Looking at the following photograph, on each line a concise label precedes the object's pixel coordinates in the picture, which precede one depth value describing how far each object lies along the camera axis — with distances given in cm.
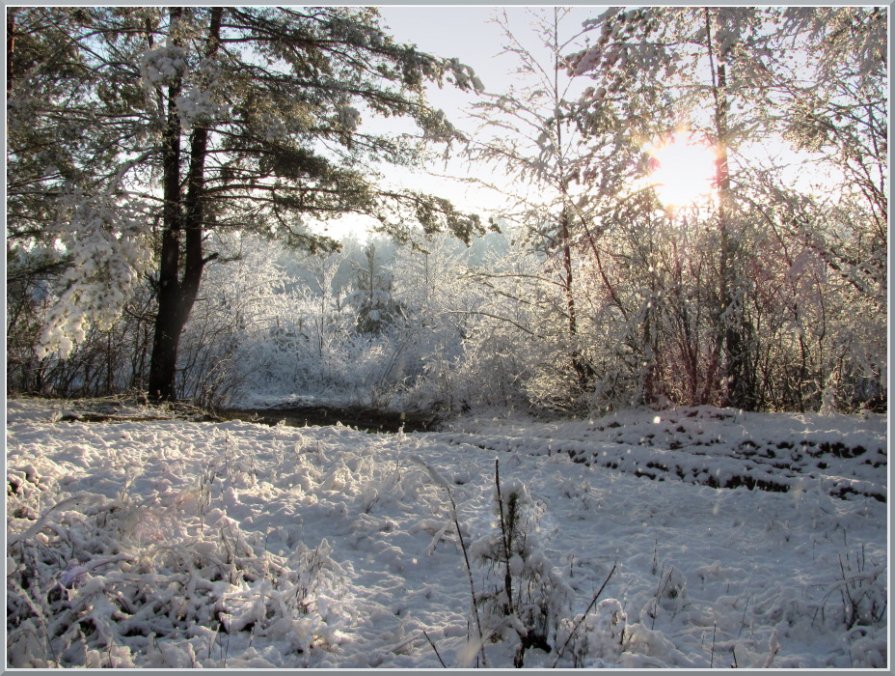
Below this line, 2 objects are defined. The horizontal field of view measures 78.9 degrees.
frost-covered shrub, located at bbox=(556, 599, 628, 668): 229
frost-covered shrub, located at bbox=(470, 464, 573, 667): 236
